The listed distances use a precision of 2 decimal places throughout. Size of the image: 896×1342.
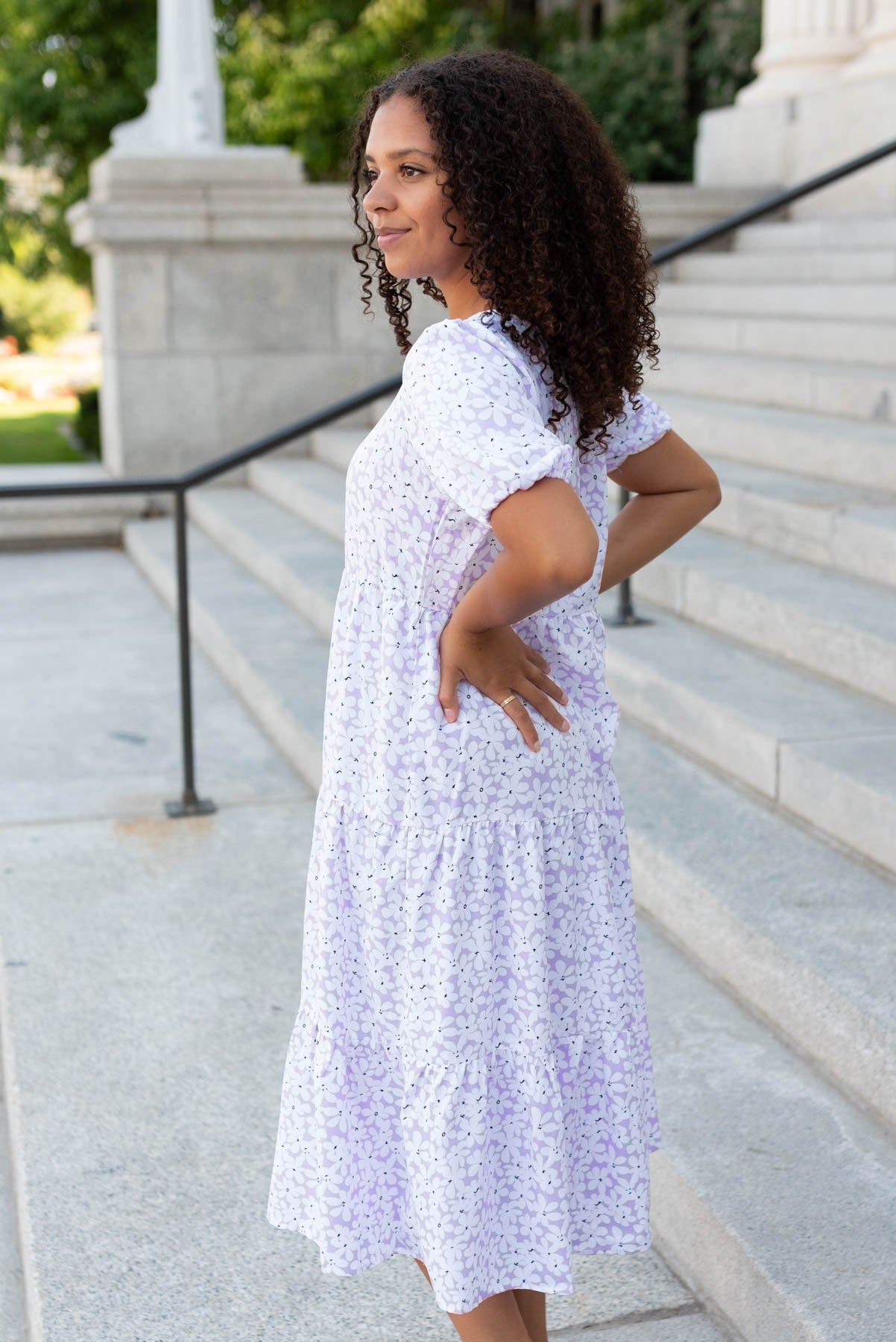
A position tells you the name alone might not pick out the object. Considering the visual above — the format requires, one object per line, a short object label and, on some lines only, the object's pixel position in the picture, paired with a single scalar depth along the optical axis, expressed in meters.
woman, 1.71
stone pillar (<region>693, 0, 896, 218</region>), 8.72
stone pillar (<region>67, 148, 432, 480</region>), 9.09
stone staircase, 2.54
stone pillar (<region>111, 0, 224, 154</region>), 9.54
